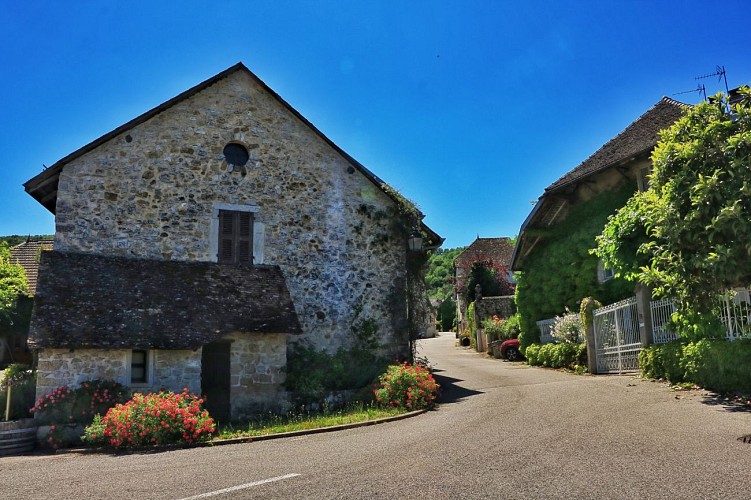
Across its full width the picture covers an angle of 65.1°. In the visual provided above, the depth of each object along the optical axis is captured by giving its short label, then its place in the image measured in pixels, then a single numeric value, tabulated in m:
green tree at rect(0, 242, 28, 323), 22.62
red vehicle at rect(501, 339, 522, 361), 26.03
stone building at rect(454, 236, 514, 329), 38.78
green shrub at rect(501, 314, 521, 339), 28.22
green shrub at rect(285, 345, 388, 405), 14.16
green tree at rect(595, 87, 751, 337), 9.87
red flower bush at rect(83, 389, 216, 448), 10.54
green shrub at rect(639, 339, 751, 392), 10.59
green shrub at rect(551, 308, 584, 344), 18.56
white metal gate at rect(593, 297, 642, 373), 14.77
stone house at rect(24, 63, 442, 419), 13.09
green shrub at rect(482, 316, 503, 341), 29.35
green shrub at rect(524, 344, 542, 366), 21.16
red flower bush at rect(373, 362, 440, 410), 12.79
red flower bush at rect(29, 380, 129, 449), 11.77
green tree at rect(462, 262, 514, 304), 36.94
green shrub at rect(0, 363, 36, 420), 12.98
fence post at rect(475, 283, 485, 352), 32.72
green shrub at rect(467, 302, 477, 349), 34.62
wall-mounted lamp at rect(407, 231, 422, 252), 17.47
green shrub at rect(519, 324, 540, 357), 22.89
